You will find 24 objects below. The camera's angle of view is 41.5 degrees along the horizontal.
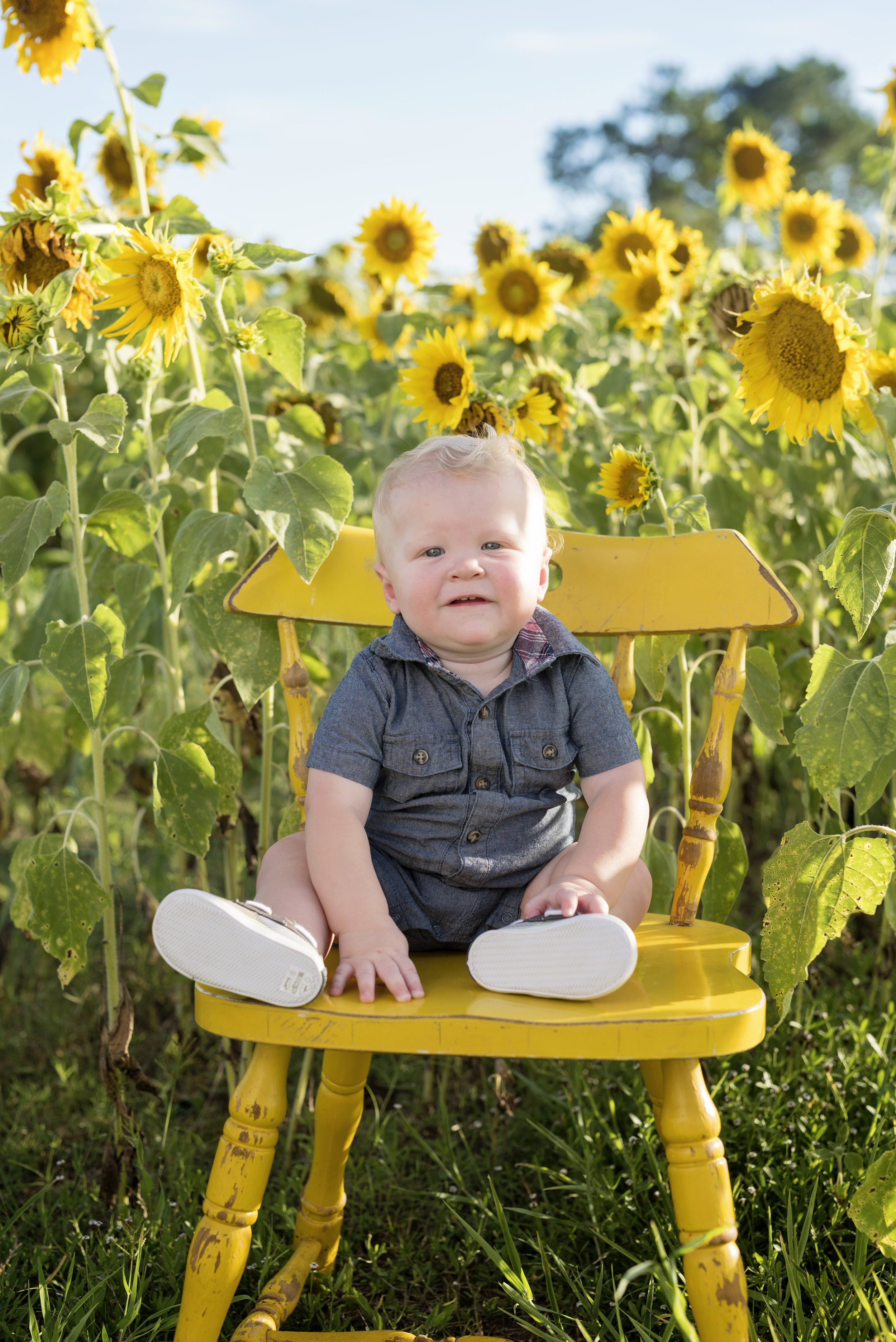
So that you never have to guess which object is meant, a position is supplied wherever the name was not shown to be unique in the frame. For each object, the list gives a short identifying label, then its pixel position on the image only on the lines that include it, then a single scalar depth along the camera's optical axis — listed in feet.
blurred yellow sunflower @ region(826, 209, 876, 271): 11.10
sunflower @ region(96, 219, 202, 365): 5.06
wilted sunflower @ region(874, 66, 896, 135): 8.90
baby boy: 4.71
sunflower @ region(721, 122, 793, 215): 10.55
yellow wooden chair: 3.80
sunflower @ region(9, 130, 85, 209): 6.96
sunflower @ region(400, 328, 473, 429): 6.37
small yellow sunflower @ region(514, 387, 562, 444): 6.45
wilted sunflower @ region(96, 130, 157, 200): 8.32
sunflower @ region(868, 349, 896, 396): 5.30
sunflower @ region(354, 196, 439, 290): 8.83
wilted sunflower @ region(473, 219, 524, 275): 8.95
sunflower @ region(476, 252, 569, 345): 8.29
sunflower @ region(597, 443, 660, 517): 5.88
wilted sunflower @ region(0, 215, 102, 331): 5.29
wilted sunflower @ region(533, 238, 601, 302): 9.75
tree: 78.18
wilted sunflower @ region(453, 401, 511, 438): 6.24
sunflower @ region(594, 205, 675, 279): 8.67
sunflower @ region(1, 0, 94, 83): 6.08
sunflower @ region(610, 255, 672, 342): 7.77
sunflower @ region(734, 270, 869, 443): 4.64
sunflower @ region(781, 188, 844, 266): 9.48
